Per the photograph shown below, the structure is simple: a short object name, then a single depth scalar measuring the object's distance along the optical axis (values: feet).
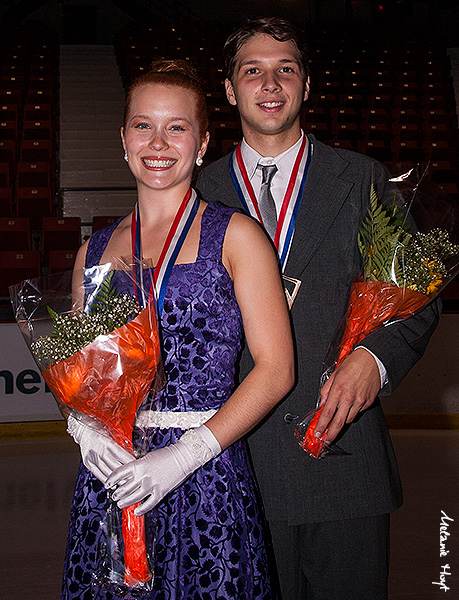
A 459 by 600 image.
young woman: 4.41
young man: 5.48
